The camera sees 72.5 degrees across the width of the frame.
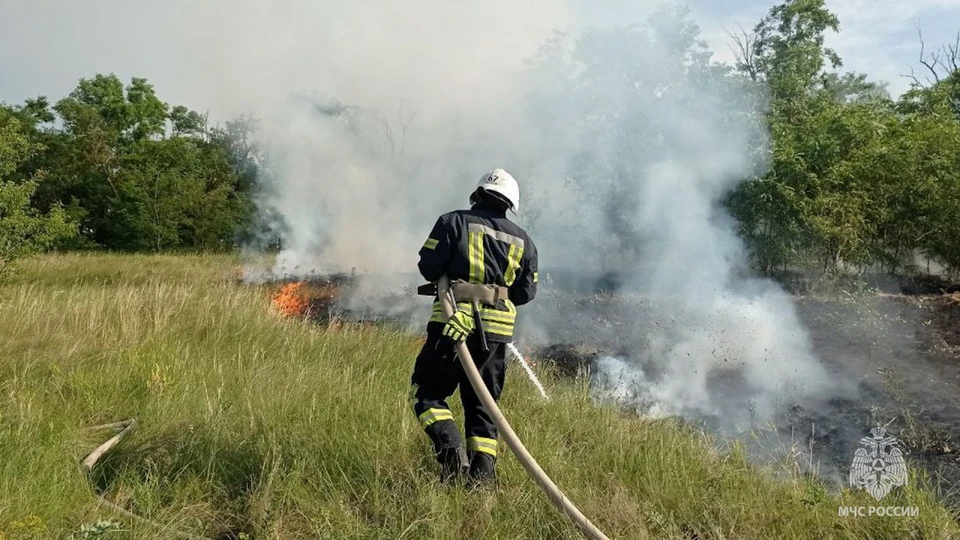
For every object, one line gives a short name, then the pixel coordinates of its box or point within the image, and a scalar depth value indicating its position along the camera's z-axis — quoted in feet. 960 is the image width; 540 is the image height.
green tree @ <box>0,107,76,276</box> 26.40
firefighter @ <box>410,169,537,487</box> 11.47
